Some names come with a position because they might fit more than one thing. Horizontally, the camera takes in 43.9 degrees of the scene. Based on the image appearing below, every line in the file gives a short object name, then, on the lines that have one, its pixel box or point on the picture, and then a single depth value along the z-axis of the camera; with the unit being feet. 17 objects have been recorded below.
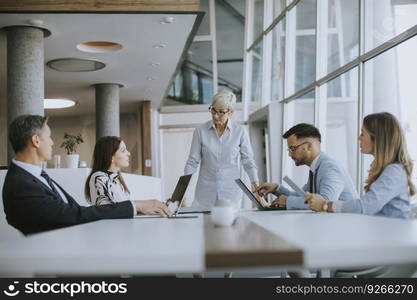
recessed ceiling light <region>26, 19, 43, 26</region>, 17.34
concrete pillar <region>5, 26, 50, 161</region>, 17.70
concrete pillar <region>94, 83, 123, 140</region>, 29.45
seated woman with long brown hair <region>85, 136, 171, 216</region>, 9.30
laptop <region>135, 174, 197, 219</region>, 9.05
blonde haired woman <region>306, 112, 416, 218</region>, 7.41
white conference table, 3.73
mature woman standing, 12.62
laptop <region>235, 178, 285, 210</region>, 9.93
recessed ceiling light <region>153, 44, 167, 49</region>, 21.50
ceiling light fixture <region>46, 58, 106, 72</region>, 23.93
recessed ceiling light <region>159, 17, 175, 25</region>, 17.81
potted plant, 17.65
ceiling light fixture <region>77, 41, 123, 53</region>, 22.10
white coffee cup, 6.03
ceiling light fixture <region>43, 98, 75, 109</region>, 33.17
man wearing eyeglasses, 9.32
